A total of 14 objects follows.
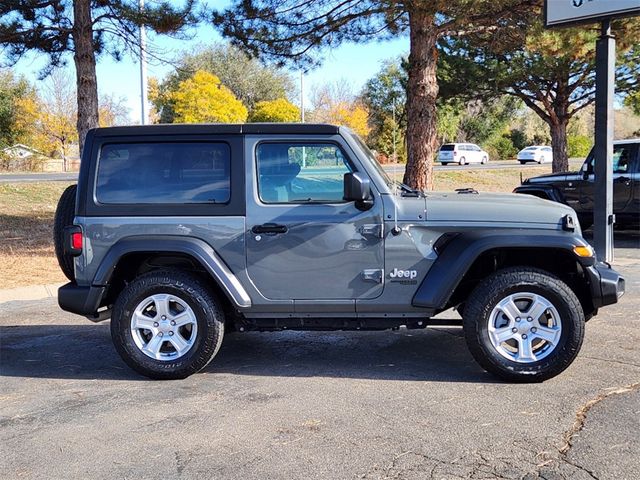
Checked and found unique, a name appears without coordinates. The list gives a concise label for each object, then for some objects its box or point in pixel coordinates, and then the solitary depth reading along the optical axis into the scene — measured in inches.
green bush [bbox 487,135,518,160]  2362.8
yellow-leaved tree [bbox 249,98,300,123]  1764.3
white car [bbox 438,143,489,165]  1861.5
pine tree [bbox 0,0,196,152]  494.3
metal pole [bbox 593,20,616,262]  370.6
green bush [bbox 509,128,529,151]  2404.0
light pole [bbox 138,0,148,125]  668.9
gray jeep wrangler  202.8
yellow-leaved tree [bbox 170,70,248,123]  1716.3
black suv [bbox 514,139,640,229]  492.1
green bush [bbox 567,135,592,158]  2215.8
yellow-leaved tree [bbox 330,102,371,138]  2111.2
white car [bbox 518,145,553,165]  1809.8
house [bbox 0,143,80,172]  1624.0
